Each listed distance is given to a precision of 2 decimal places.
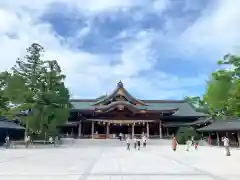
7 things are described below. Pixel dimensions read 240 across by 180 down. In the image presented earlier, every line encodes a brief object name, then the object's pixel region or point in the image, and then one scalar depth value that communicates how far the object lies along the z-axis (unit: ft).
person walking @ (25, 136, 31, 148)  67.85
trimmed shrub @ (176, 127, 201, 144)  83.98
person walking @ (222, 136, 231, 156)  43.30
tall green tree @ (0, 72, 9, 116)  81.08
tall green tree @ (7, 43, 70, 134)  71.58
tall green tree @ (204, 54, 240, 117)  64.06
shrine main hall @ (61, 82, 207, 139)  101.93
